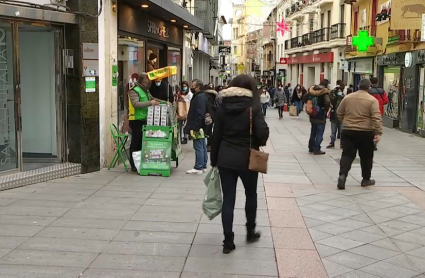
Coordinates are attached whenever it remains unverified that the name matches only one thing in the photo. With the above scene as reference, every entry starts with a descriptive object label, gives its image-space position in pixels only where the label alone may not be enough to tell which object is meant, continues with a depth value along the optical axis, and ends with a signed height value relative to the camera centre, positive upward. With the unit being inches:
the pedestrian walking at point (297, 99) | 1001.2 -14.9
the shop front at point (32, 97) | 299.7 -4.6
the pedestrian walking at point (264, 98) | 923.5 -12.3
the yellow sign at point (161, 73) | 372.2 +13.1
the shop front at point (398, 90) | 675.4 +3.3
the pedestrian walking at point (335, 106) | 523.8 -15.3
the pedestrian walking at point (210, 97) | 379.9 -4.7
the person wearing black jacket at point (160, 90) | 432.8 +0.4
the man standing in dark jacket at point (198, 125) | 346.6 -23.5
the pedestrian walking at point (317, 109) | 465.4 -15.8
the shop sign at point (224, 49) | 2090.2 +182.5
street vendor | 343.6 -11.3
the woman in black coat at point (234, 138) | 189.9 -17.8
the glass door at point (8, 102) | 297.1 -7.6
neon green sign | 822.5 +84.2
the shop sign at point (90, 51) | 333.1 +25.8
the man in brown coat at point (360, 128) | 309.6 -22.1
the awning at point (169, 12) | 421.7 +78.1
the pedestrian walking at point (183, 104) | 452.1 -12.0
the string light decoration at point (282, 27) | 1120.7 +144.6
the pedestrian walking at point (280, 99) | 959.6 -14.7
